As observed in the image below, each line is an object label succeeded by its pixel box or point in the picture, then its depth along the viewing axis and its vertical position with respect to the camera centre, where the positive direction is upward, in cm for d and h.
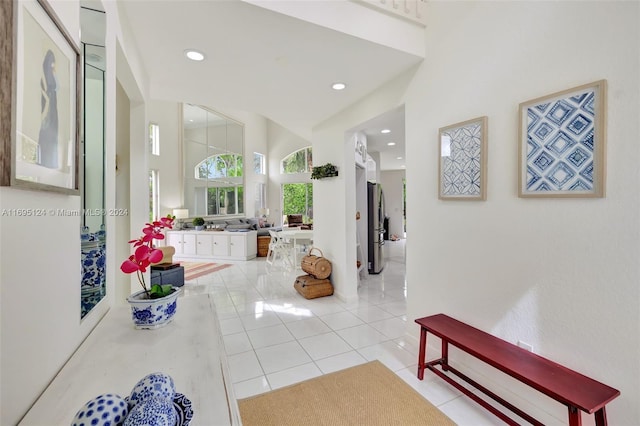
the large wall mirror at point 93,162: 125 +24
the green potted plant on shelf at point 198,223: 759 -32
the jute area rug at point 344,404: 177 -131
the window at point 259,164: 1098 +191
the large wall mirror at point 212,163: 855 +160
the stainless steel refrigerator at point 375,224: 543 -24
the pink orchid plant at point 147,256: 121 -20
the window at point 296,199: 1152 +52
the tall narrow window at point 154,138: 754 +201
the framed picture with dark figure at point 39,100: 67 +32
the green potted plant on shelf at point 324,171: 397 +59
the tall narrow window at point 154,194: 756 +47
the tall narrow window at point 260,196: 1086 +60
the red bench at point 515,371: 134 -88
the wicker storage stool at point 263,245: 761 -91
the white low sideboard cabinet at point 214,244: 714 -86
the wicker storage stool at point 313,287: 407 -112
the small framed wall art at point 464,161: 203 +40
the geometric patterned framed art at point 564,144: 146 +39
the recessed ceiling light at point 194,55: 236 +135
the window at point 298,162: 1119 +201
